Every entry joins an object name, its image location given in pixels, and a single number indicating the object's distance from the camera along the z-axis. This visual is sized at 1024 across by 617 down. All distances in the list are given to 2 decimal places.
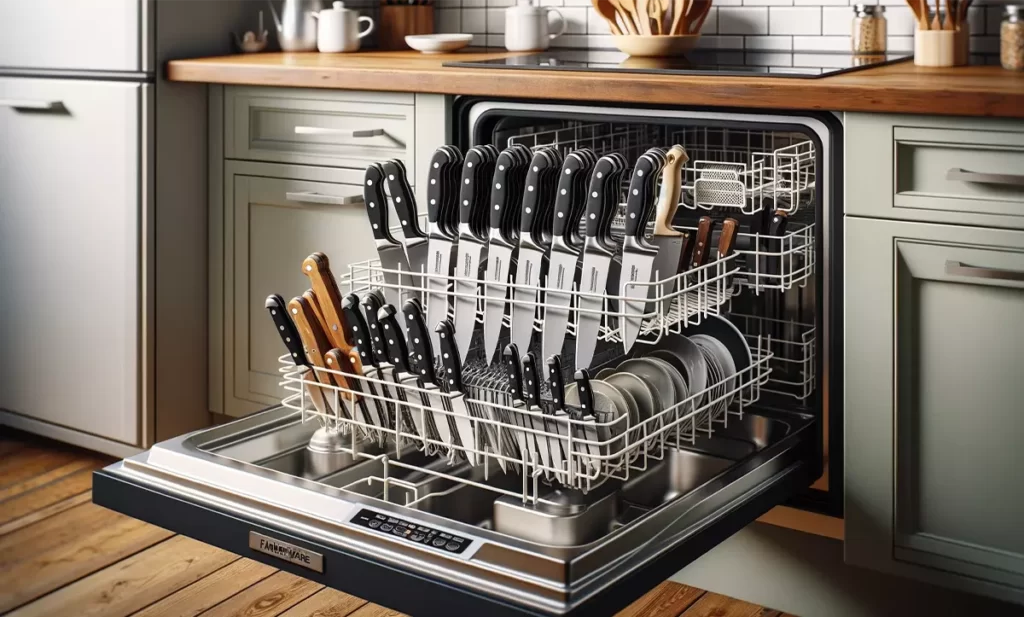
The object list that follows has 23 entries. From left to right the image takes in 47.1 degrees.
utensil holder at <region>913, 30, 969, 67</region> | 1.97
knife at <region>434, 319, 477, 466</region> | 1.48
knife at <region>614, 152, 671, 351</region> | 1.55
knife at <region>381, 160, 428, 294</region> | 1.75
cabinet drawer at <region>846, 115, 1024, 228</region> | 1.59
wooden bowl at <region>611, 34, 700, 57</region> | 2.28
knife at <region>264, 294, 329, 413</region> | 1.61
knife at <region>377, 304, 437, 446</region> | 1.52
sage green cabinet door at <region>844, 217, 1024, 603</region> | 1.65
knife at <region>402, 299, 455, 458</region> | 1.50
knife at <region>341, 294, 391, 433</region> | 1.57
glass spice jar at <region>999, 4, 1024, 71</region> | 1.91
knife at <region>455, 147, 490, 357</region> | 1.67
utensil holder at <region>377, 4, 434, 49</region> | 2.90
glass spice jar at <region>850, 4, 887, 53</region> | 2.24
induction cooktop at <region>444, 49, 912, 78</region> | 1.92
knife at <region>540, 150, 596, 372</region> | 1.59
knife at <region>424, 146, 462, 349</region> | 1.72
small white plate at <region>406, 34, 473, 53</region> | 2.62
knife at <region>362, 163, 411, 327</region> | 1.76
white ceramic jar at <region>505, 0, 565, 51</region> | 2.62
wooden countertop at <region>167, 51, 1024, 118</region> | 1.62
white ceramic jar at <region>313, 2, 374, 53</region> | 2.70
